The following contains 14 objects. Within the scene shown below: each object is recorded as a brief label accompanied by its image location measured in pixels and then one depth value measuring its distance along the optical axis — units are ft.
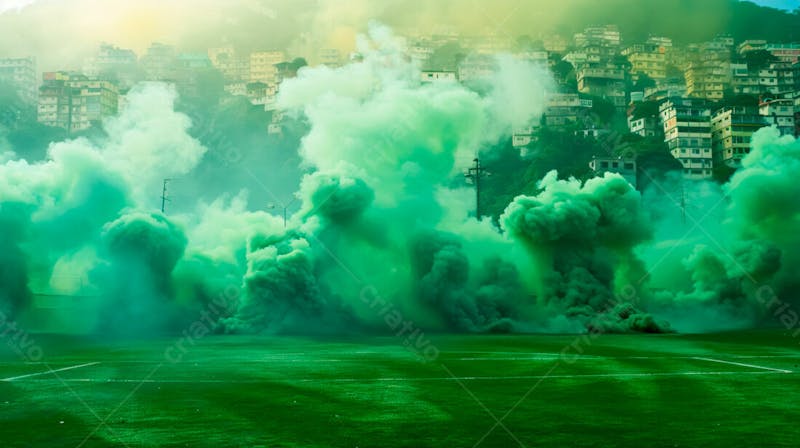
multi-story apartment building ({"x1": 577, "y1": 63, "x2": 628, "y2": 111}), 589.73
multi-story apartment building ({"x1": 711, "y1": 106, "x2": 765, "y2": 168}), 456.04
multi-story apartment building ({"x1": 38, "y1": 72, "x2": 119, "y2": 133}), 556.51
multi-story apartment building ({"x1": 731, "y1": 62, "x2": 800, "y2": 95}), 602.85
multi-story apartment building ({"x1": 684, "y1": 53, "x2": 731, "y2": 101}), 615.57
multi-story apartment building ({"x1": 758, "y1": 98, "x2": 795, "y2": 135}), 475.31
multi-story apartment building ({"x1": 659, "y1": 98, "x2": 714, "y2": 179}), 457.68
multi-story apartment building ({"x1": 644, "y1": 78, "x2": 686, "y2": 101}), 590.14
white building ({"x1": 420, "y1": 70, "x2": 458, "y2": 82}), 568.00
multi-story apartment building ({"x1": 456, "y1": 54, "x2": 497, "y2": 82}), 597.93
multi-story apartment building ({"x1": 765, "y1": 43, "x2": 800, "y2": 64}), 645.10
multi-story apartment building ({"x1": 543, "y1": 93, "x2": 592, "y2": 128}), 525.75
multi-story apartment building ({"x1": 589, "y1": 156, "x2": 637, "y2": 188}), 367.86
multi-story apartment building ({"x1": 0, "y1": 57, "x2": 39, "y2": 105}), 604.54
